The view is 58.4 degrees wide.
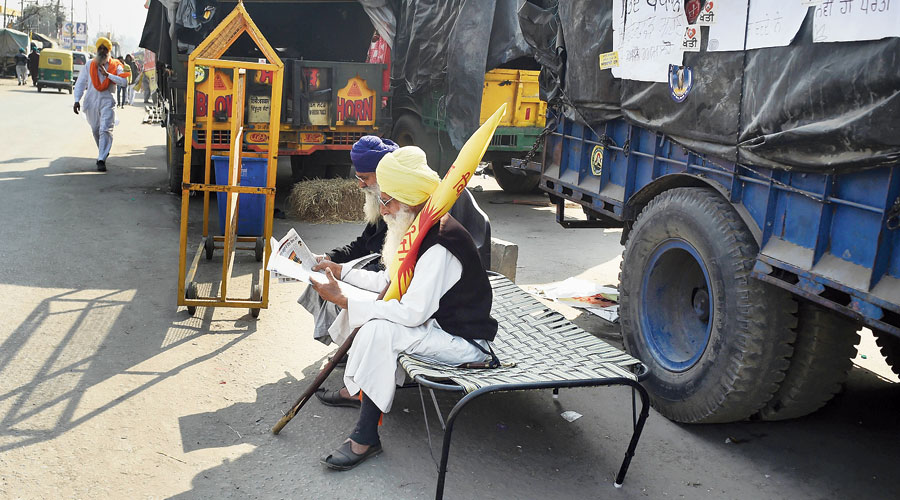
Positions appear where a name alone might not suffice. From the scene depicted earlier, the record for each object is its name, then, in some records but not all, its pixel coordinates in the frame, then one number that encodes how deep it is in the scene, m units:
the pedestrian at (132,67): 28.96
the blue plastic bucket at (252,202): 7.57
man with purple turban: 4.47
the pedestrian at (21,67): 37.88
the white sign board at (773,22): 3.53
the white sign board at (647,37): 4.46
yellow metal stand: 5.33
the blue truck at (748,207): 3.19
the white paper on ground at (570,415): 4.42
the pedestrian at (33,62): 36.38
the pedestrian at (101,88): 11.73
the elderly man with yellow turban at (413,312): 3.54
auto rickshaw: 33.62
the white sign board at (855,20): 2.98
